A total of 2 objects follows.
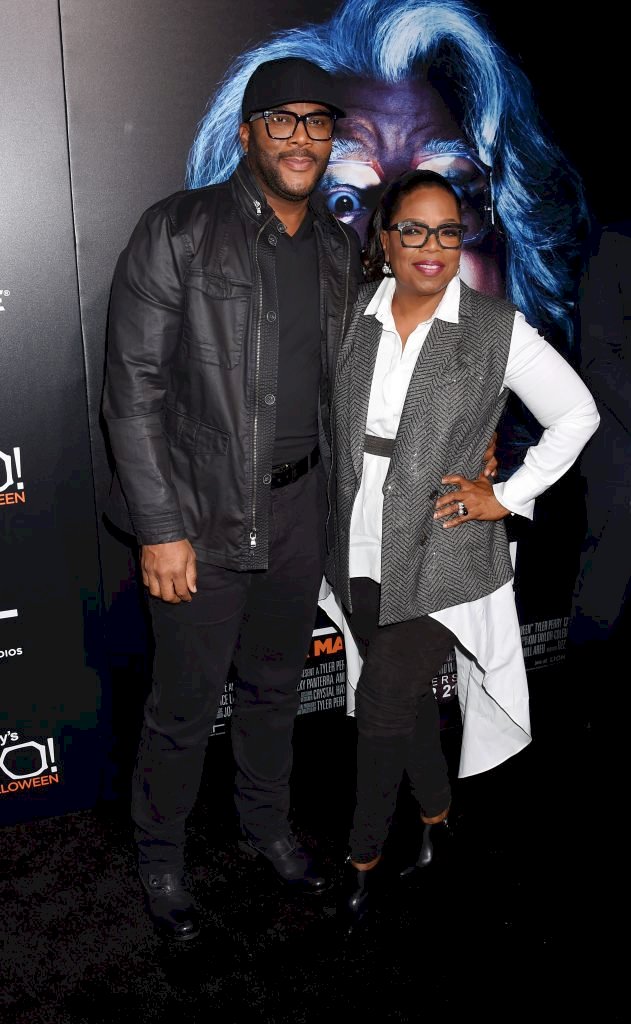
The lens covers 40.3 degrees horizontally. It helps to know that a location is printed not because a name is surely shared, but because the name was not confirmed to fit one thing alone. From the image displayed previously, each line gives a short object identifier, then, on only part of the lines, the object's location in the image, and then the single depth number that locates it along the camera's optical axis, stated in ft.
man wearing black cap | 6.13
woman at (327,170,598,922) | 6.14
